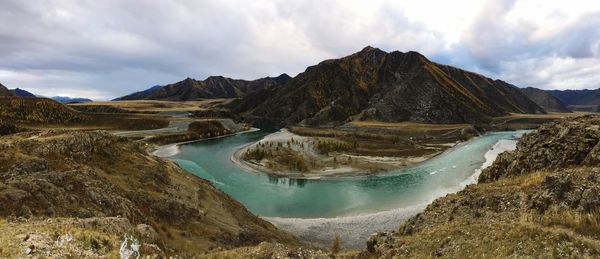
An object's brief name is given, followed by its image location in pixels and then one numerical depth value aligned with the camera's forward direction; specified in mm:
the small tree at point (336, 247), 28195
